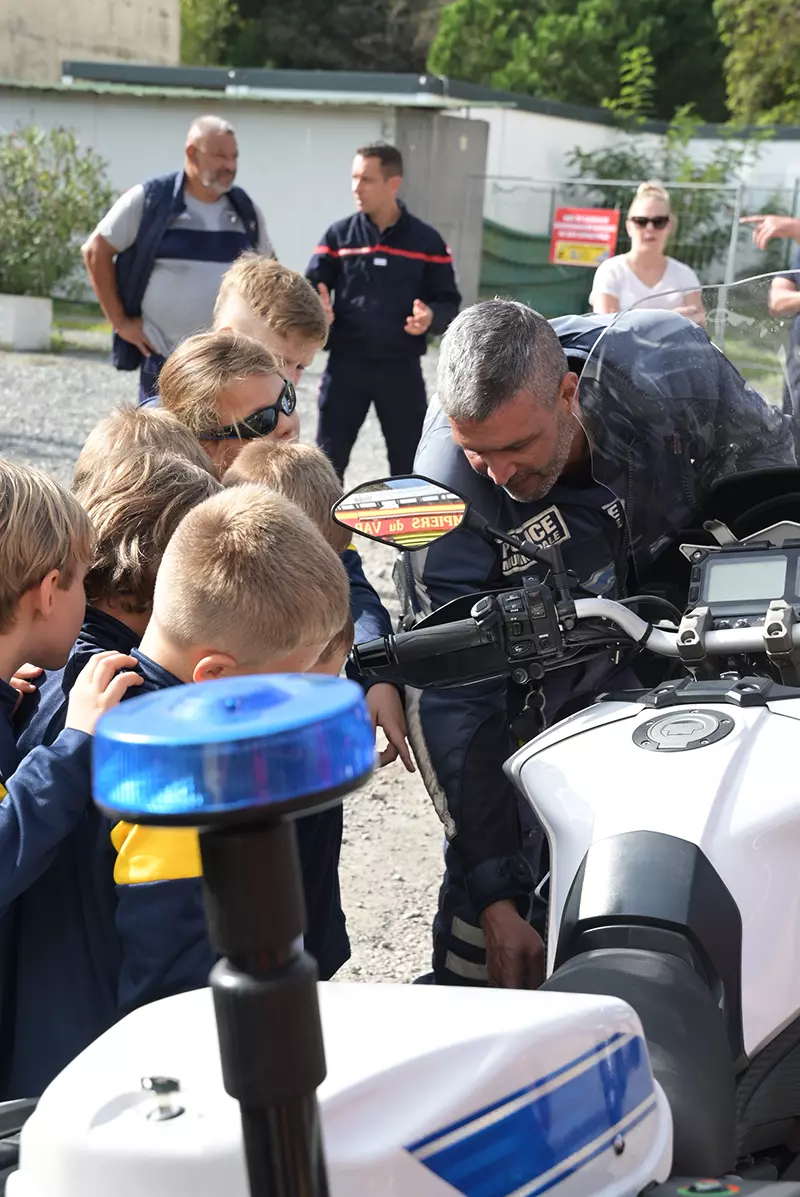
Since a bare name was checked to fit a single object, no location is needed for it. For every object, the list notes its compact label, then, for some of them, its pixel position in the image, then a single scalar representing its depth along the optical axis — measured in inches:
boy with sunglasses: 128.0
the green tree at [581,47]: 1599.4
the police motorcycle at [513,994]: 30.9
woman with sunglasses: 306.2
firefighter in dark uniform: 291.1
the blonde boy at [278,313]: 151.9
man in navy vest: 243.9
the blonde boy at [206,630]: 62.3
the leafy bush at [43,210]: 626.2
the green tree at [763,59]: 1186.0
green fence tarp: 759.1
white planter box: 591.5
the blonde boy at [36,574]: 78.5
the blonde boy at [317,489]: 106.3
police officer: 92.0
